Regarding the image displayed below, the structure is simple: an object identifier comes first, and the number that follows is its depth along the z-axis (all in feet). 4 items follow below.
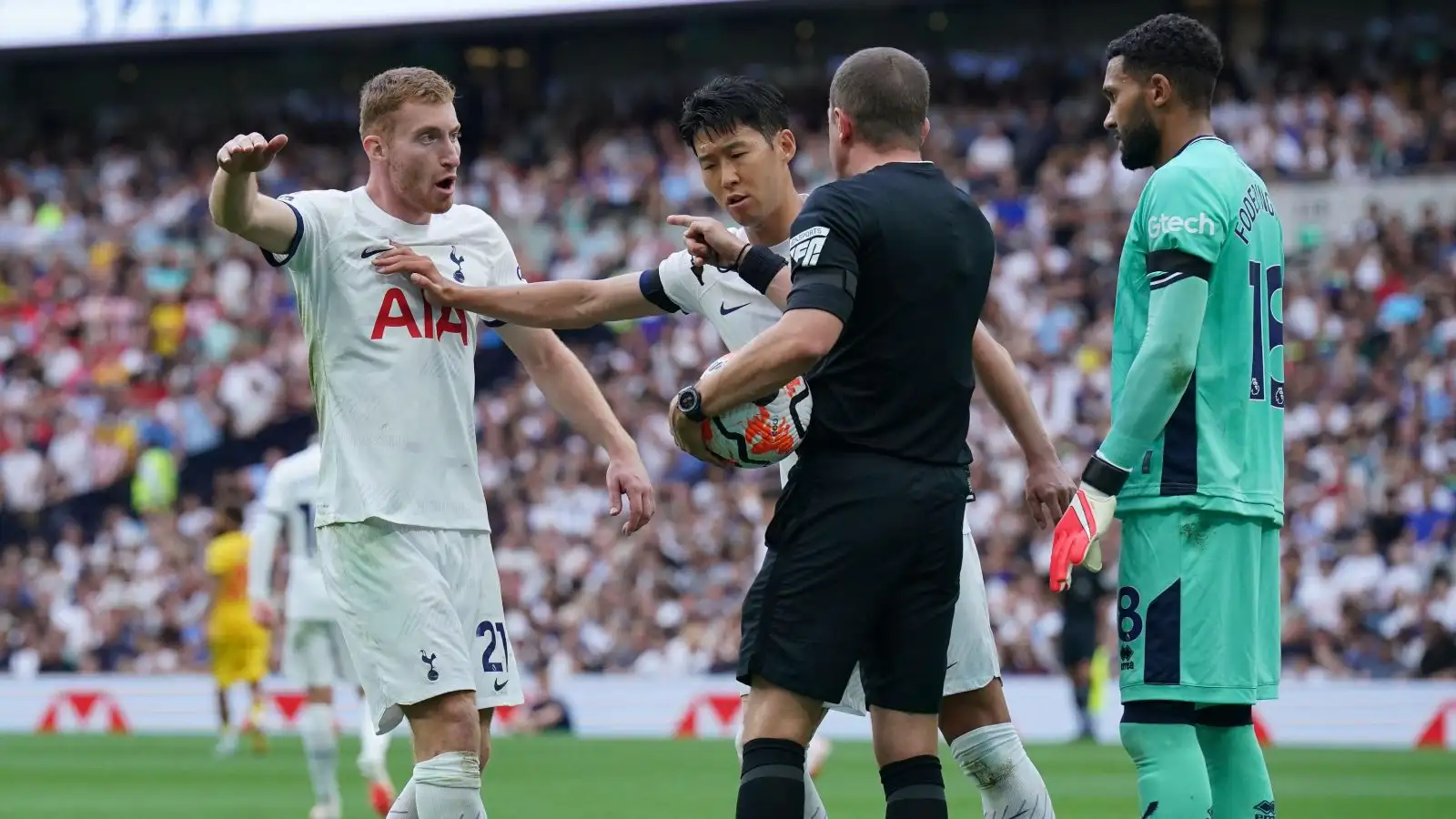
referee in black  34.32
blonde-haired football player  39.19
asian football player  39.45
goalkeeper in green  36.50
